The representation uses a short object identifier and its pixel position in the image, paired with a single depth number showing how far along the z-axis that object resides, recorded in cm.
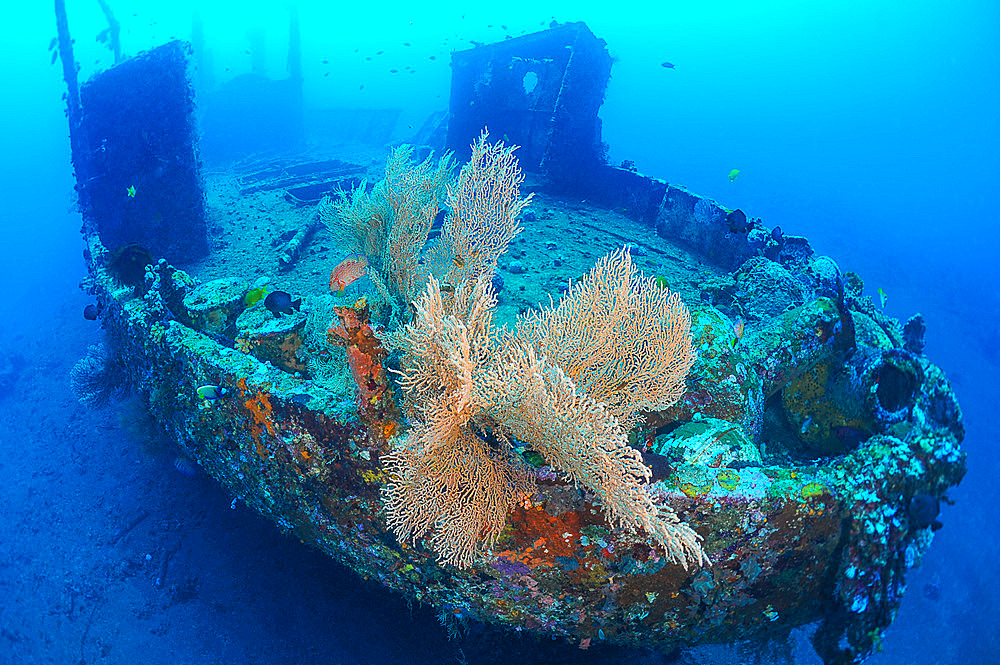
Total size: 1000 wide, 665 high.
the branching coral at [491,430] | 262
